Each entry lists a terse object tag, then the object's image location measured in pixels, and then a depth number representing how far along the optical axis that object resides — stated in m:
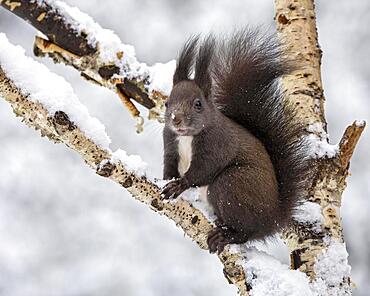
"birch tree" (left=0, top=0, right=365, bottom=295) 3.43
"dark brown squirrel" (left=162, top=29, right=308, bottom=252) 4.11
